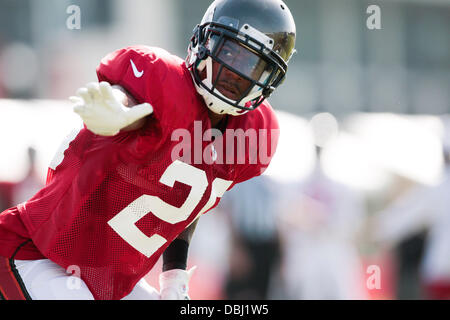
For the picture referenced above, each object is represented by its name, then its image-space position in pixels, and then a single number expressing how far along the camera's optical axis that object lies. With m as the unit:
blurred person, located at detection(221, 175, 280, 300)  10.27
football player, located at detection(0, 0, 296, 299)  4.18
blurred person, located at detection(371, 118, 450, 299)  9.98
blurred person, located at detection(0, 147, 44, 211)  10.35
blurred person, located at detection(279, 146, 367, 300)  10.70
